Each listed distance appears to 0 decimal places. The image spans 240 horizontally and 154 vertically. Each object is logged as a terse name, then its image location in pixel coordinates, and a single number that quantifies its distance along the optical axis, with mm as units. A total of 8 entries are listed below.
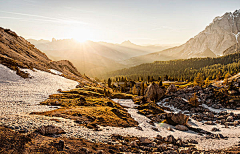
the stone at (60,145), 17503
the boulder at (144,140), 29416
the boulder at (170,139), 34406
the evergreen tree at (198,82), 115688
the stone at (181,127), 48316
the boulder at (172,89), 103162
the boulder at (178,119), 53094
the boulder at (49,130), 20781
